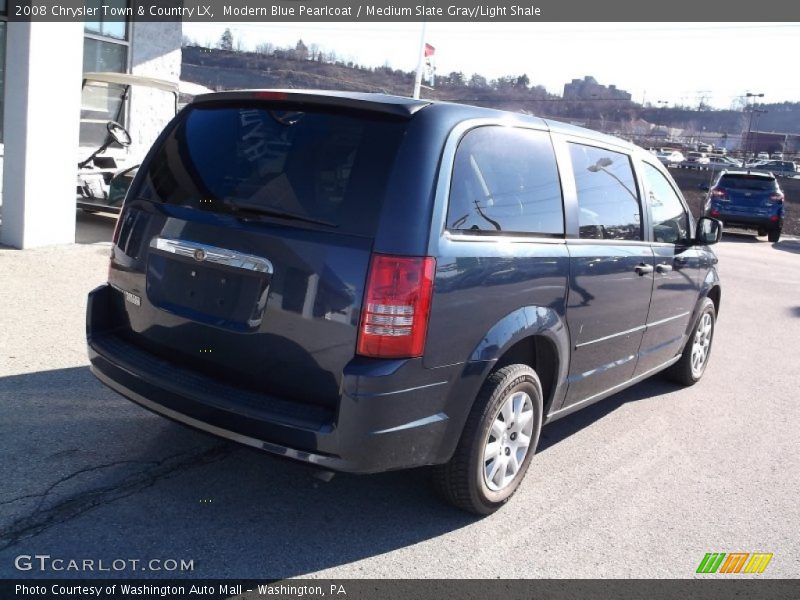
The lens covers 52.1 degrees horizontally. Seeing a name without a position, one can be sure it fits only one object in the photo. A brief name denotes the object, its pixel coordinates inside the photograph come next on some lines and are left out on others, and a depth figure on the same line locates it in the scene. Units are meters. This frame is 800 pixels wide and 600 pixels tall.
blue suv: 19.34
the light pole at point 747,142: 82.18
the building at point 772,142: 101.19
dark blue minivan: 3.23
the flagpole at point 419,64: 20.91
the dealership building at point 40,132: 8.25
